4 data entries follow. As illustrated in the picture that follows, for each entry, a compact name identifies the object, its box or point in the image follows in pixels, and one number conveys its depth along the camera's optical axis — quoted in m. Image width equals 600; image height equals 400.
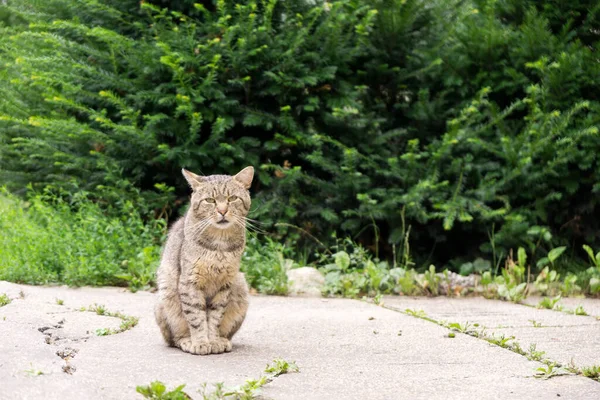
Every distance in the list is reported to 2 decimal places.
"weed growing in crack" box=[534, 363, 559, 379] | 7.11
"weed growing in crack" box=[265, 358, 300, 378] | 7.09
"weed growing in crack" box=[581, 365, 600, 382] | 7.11
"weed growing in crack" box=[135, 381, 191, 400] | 5.76
